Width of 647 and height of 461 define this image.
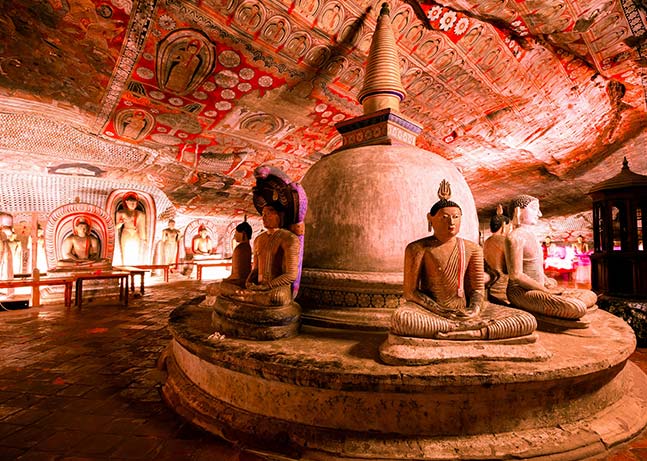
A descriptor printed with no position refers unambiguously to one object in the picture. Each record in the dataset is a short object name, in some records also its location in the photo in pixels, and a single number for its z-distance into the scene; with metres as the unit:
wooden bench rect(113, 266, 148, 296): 8.24
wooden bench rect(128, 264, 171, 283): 10.59
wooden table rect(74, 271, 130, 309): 7.05
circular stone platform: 1.96
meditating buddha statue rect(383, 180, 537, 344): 2.32
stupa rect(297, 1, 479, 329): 3.31
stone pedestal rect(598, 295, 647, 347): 4.81
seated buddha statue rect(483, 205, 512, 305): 3.60
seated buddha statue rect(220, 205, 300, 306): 2.82
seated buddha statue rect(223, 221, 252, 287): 3.85
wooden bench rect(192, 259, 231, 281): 12.77
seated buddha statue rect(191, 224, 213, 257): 13.30
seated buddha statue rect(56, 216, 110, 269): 8.66
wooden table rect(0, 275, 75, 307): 6.57
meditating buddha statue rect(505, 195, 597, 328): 3.03
